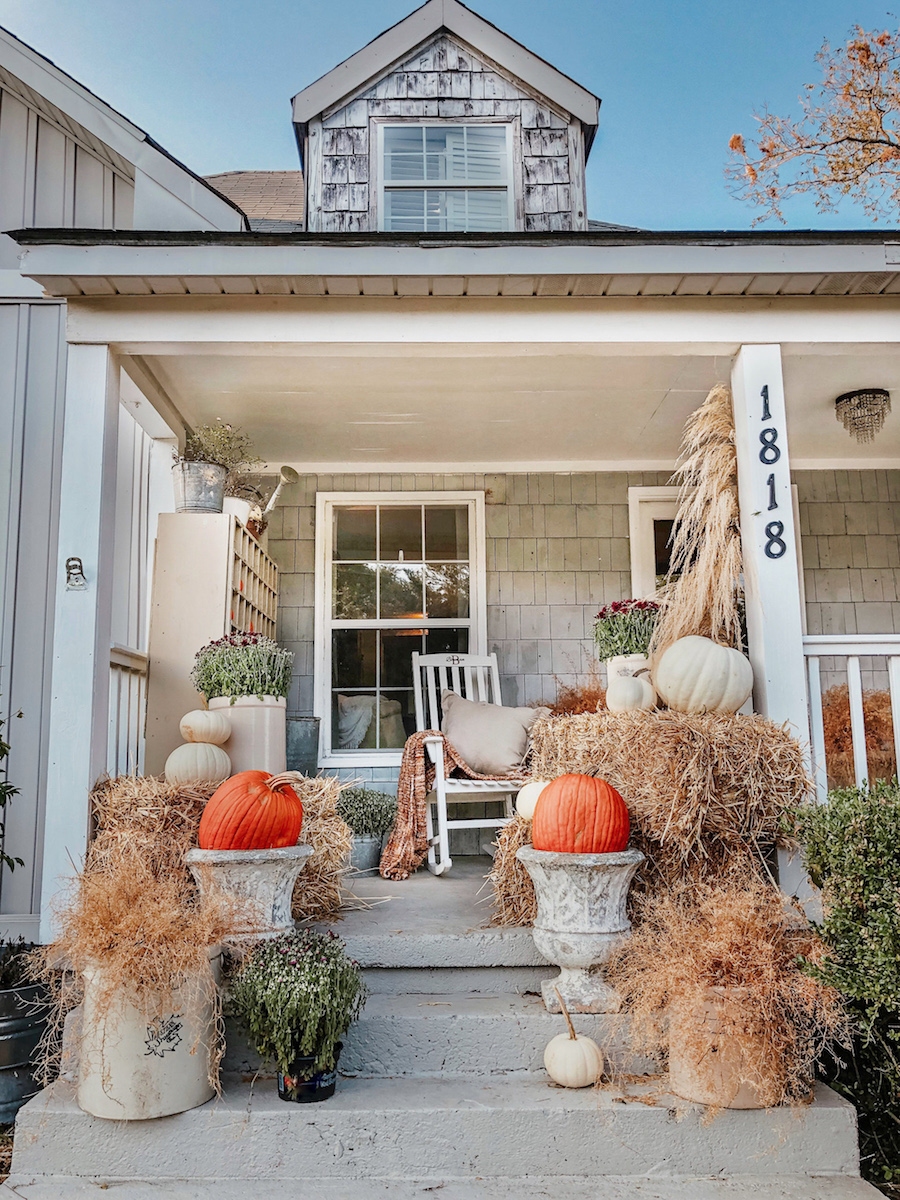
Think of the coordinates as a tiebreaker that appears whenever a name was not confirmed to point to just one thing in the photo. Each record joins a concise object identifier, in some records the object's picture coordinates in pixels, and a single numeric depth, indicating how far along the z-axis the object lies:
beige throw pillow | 4.41
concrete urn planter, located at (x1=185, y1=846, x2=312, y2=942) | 2.72
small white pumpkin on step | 2.49
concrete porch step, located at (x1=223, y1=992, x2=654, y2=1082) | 2.67
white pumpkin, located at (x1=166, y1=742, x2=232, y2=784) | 3.55
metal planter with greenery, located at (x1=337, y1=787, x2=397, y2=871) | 4.51
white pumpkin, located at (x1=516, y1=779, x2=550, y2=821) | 3.41
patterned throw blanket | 4.32
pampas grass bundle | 3.58
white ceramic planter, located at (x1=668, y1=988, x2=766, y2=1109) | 2.30
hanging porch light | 4.66
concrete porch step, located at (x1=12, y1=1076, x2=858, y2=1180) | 2.36
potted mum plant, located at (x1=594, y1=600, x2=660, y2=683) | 4.09
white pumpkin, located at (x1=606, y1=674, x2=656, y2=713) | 3.60
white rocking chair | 4.24
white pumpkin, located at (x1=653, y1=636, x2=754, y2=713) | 3.32
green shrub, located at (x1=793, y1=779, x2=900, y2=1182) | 2.37
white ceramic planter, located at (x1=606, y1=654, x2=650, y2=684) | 4.06
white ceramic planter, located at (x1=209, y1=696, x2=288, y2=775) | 3.97
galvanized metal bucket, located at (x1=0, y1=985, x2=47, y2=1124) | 2.82
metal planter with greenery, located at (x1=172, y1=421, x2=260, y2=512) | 4.55
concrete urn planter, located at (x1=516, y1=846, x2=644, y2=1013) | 2.71
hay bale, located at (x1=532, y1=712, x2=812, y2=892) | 2.92
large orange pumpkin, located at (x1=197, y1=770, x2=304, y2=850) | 2.80
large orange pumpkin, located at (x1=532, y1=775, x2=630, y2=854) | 2.79
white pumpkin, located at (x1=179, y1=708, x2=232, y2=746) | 3.79
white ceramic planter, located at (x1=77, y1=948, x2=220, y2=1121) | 2.34
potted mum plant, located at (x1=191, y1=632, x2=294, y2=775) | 3.98
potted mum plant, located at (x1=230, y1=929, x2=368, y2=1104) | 2.39
